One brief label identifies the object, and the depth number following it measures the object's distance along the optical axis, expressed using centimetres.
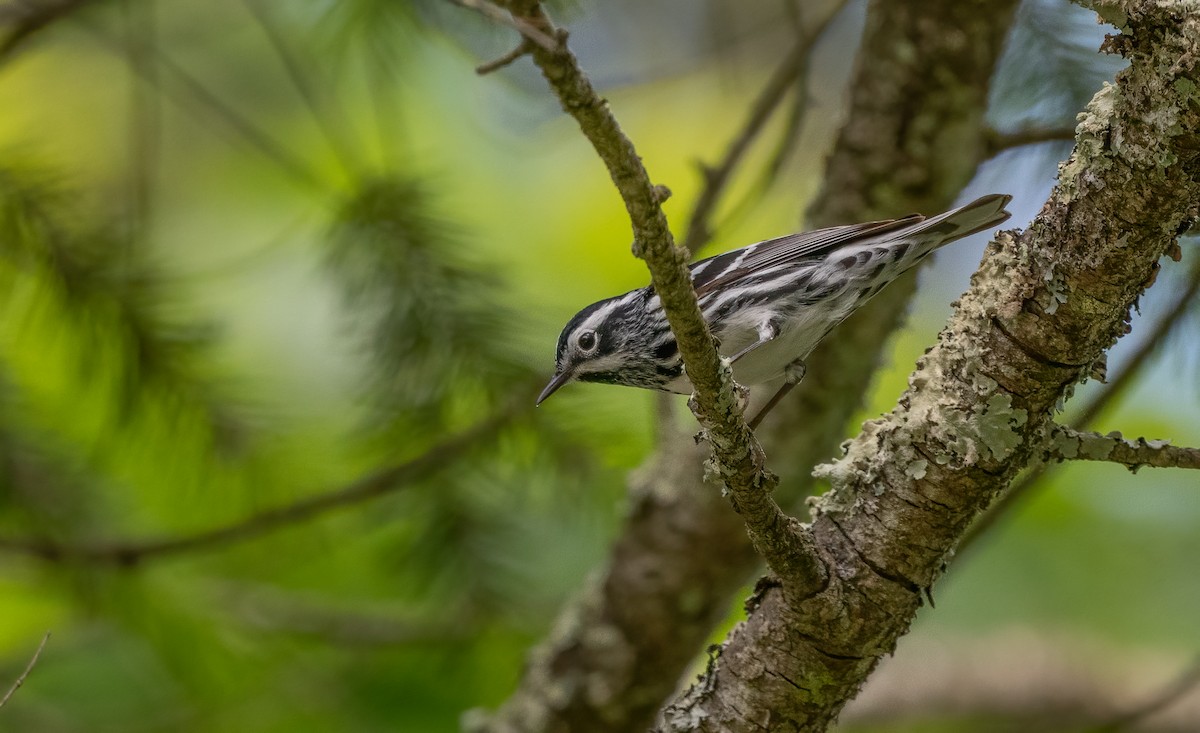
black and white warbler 528
